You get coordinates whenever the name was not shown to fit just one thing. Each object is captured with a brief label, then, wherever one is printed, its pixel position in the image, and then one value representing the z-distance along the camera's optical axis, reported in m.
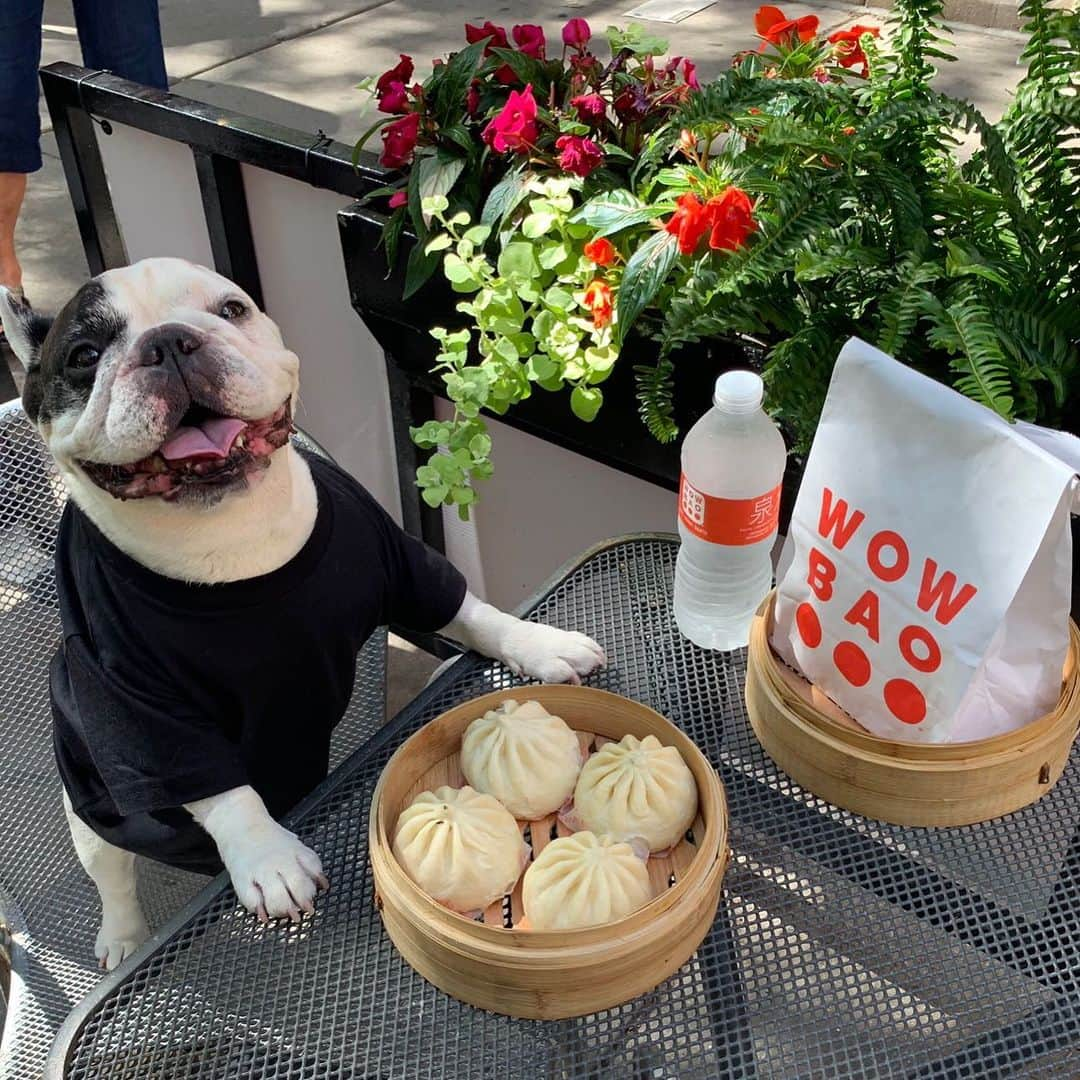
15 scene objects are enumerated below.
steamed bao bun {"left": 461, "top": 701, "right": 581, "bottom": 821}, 1.31
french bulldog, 1.38
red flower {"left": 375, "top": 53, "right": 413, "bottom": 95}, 1.98
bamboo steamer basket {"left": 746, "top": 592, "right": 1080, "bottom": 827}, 1.22
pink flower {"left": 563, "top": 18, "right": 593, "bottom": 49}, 1.92
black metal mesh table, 1.11
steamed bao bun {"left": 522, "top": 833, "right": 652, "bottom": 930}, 1.15
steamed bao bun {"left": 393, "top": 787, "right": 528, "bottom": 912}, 1.19
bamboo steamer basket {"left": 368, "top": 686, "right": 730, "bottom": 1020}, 1.09
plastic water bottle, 1.43
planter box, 1.72
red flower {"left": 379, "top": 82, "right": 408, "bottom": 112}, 1.96
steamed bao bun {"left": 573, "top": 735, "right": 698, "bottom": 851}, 1.25
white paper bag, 1.12
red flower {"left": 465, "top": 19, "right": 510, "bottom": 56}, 1.99
